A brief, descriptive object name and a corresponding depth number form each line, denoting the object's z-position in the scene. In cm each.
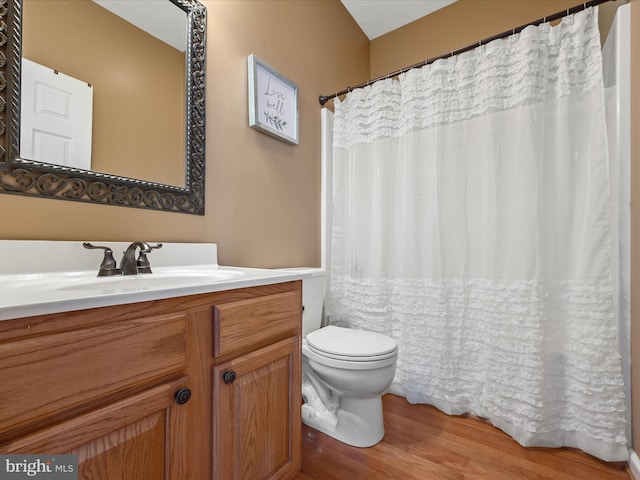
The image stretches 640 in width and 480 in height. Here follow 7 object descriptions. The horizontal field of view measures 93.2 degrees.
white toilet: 126
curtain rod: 133
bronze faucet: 95
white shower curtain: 129
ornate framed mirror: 85
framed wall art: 153
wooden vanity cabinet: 51
